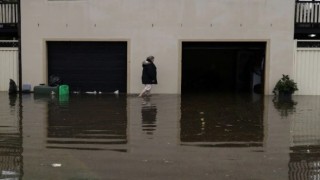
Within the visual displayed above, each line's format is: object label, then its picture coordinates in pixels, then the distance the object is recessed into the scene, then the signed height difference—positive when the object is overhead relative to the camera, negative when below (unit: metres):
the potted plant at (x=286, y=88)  16.98 -0.67
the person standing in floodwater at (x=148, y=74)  16.98 -0.22
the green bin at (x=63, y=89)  17.86 -0.88
